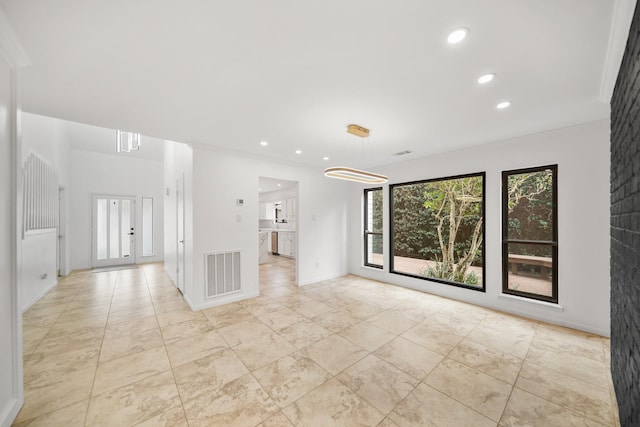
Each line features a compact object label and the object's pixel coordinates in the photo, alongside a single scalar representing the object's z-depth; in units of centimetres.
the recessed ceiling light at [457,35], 148
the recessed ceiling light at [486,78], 195
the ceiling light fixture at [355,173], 308
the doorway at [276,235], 619
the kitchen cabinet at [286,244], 848
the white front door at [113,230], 671
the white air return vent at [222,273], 385
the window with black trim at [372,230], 566
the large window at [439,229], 489
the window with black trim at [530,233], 328
